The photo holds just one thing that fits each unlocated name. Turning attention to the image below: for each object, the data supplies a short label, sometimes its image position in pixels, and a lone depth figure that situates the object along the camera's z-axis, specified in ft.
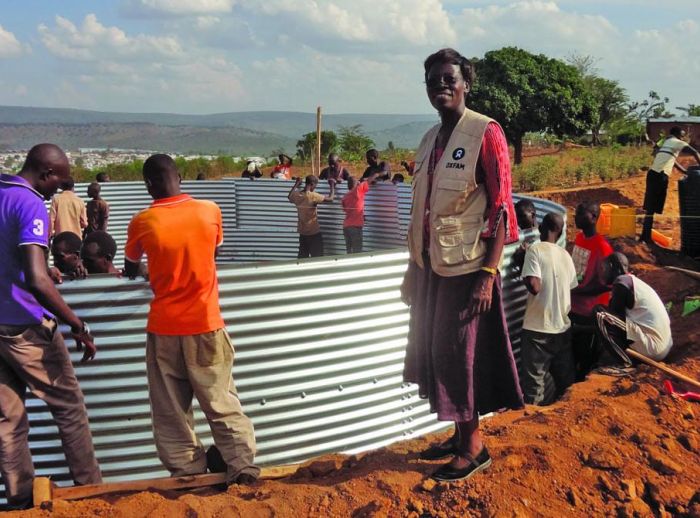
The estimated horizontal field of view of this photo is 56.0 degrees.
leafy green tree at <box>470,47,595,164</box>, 93.25
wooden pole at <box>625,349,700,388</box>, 14.23
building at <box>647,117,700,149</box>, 85.87
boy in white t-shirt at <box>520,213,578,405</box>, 16.69
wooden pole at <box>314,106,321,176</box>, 46.45
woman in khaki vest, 9.39
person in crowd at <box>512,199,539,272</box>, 18.78
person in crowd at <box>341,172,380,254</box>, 31.71
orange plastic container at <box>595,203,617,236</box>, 35.88
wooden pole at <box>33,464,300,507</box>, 10.56
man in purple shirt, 10.01
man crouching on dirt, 17.16
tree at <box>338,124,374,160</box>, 128.56
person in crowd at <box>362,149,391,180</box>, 34.19
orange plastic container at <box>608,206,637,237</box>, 35.83
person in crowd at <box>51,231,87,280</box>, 14.01
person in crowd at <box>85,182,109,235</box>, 31.19
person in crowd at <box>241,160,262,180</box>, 42.91
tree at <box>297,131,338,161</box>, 123.32
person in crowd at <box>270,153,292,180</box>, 43.90
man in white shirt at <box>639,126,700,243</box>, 32.35
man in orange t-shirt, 10.22
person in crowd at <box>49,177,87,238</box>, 27.12
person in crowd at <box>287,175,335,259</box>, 31.37
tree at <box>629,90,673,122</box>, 148.25
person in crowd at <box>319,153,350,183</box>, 34.86
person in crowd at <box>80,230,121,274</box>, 14.60
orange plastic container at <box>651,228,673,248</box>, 35.37
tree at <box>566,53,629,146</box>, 140.87
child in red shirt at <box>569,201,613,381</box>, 18.98
